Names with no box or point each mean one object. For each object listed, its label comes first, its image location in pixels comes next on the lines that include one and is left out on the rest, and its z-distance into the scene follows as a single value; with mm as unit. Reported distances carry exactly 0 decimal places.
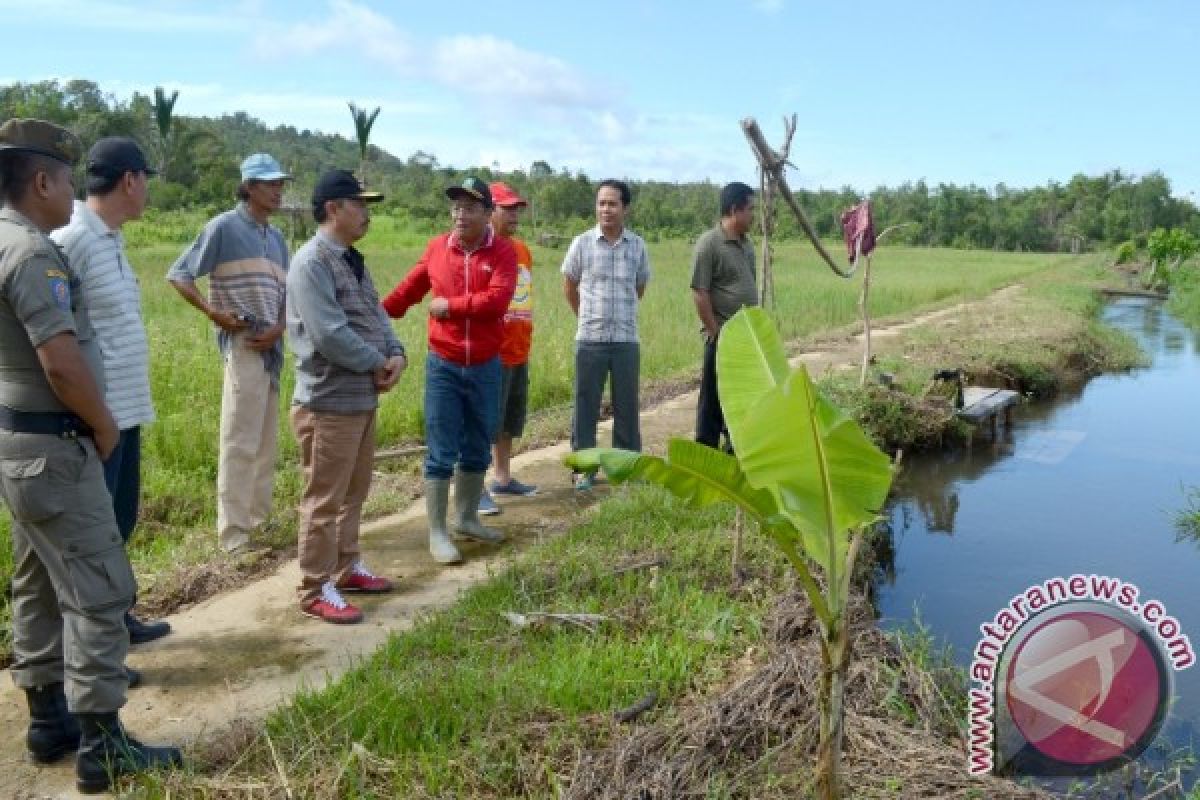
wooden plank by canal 7863
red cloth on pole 4852
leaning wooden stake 3174
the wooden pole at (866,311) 4363
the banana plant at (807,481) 2078
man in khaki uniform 2387
